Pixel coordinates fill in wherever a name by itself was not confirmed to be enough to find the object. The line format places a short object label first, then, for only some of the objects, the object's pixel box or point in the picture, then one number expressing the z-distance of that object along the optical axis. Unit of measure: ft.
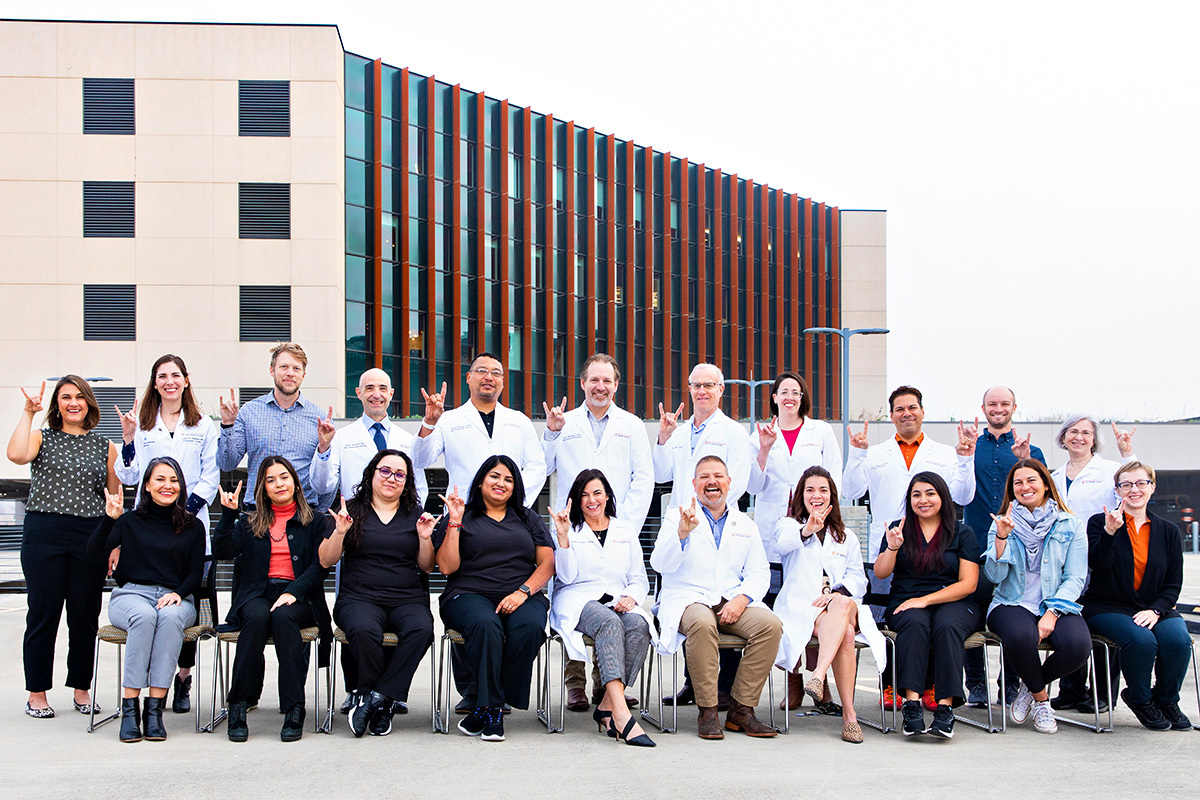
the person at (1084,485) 22.57
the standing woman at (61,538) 21.18
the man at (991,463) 22.61
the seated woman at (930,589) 19.83
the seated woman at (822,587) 20.43
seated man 19.95
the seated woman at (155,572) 19.48
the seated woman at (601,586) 19.98
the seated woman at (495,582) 19.51
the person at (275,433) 21.88
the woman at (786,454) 23.16
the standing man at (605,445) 22.84
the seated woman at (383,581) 19.49
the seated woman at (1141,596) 20.62
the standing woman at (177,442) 21.47
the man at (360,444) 21.84
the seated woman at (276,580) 19.34
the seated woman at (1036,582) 20.48
